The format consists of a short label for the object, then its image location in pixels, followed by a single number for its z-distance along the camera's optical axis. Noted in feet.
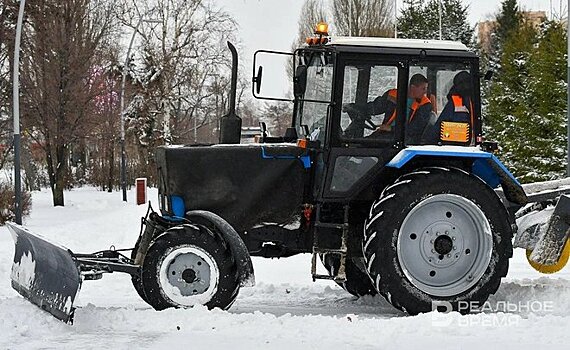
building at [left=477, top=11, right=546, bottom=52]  199.10
